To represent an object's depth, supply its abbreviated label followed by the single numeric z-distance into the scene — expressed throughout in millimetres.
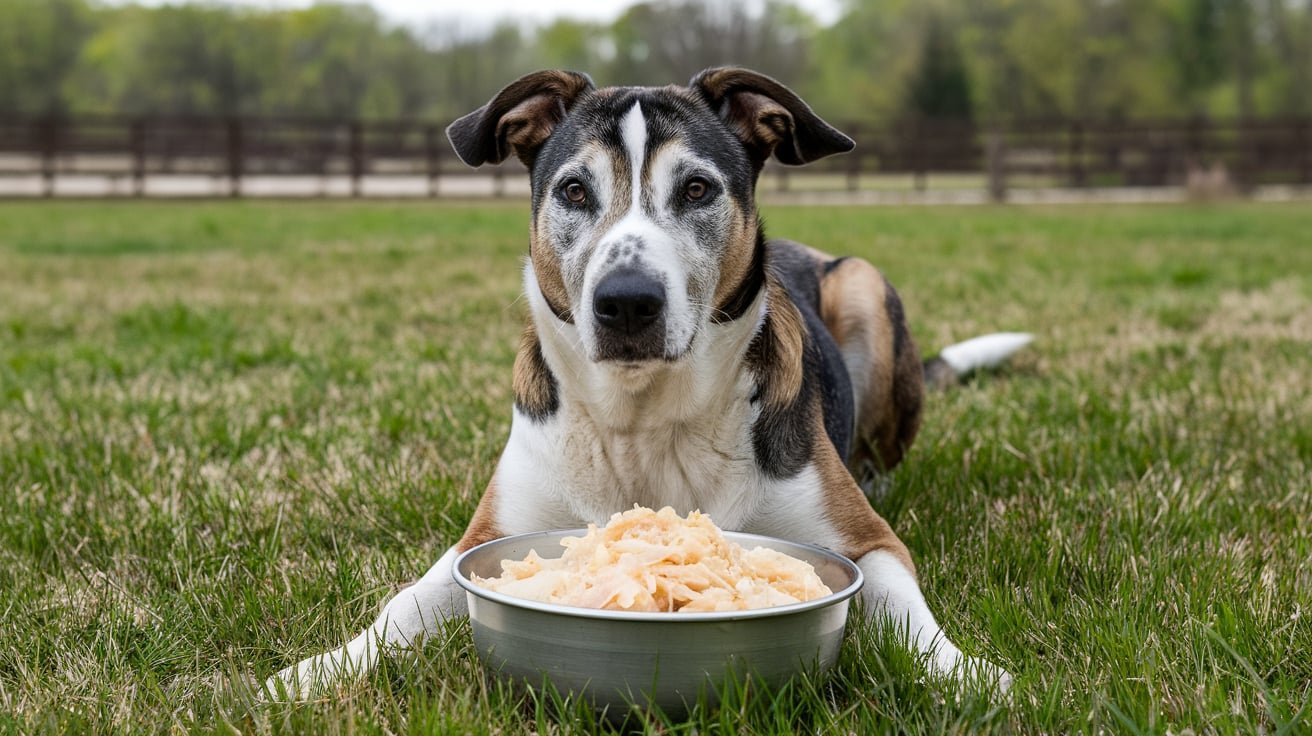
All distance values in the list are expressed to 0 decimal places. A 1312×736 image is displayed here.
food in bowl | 2371
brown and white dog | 2953
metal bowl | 2223
